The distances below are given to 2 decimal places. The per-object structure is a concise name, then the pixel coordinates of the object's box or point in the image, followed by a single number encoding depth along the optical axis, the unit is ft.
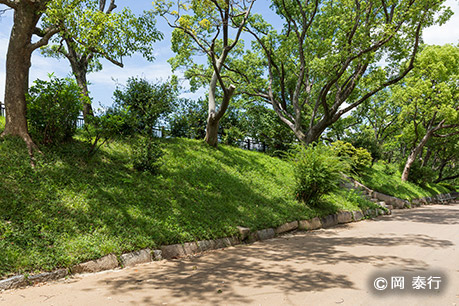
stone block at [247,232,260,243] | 23.11
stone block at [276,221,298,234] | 26.35
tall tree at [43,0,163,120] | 22.41
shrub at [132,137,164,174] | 26.08
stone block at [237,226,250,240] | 22.52
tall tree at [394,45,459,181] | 64.49
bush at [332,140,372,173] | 56.59
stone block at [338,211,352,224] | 34.47
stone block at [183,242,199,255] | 18.75
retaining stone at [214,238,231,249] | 20.66
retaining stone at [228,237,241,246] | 21.68
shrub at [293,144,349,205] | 31.99
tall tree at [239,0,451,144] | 41.88
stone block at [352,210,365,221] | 36.70
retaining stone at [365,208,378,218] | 39.58
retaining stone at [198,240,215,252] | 19.67
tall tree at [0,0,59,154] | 22.30
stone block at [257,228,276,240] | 24.13
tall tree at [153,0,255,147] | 35.25
